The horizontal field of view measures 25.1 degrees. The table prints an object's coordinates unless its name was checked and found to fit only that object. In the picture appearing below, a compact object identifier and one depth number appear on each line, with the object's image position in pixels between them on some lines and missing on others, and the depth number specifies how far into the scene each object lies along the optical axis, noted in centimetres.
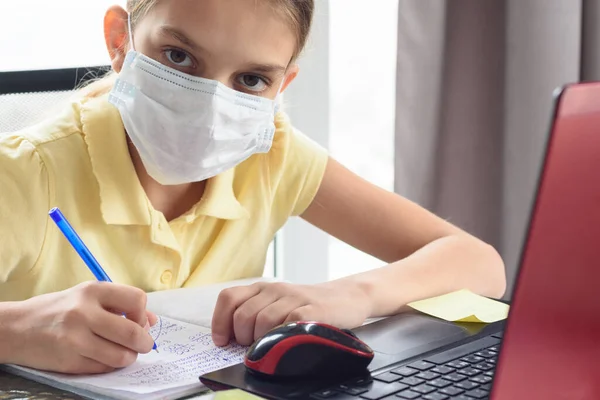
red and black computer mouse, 89
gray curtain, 156
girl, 112
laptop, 72
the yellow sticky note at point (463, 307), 106
